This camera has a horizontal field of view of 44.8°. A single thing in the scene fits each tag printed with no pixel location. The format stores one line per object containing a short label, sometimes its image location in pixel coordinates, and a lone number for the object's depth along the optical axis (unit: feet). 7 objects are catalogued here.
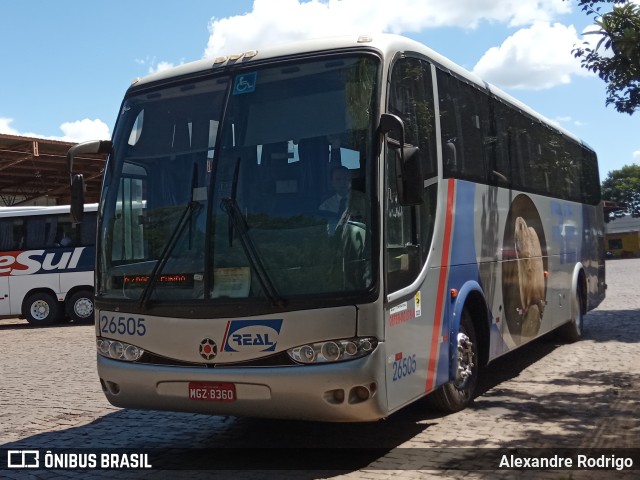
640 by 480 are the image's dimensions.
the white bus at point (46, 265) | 72.74
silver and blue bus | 18.40
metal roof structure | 90.79
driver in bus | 18.78
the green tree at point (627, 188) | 326.03
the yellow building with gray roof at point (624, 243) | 229.25
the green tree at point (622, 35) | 24.48
